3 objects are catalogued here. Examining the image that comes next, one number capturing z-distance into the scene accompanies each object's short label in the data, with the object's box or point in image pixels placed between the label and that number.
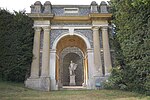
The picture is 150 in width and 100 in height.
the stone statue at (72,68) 30.02
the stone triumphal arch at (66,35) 18.03
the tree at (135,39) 11.48
